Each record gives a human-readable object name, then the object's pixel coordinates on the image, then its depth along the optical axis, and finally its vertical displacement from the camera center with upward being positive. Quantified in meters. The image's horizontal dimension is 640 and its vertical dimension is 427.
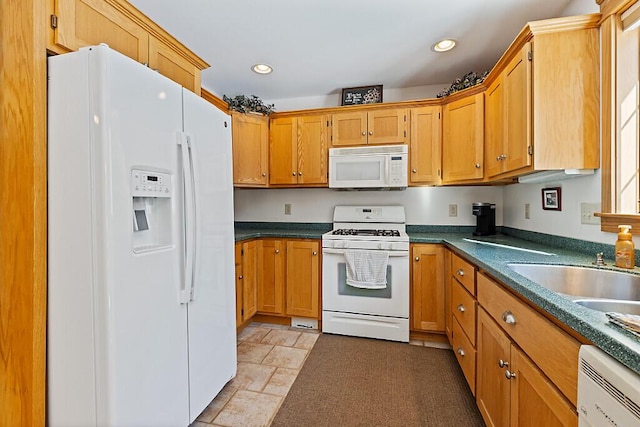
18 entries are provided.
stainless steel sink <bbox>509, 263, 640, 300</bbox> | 1.19 -0.31
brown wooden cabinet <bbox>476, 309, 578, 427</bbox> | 0.85 -0.64
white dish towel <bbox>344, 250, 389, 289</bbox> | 2.44 -0.49
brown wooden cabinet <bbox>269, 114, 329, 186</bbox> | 2.90 +0.63
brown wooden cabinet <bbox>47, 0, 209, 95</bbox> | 1.14 +0.85
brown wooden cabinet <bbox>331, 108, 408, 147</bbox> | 2.72 +0.81
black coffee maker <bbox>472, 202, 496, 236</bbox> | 2.58 -0.08
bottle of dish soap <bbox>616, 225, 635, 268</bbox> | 1.24 -0.17
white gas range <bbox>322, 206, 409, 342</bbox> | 2.45 -0.63
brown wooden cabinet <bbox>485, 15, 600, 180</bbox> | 1.50 +0.62
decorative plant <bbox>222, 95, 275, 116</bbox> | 2.85 +1.08
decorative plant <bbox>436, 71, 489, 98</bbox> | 2.41 +1.10
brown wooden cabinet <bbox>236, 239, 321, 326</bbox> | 2.68 -0.62
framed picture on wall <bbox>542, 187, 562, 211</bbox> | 1.86 +0.08
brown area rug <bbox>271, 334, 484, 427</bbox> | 1.60 -1.13
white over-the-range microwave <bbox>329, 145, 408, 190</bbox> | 2.67 +0.42
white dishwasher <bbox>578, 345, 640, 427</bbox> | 0.56 -0.38
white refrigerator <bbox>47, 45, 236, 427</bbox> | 1.02 -0.12
